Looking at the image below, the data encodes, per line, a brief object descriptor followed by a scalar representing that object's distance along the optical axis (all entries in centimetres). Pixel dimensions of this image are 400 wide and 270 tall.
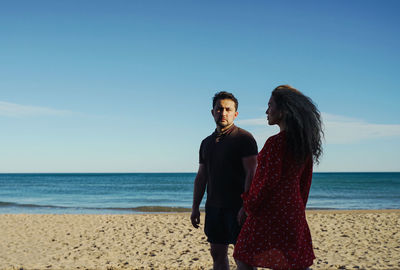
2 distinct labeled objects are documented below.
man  324
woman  238
